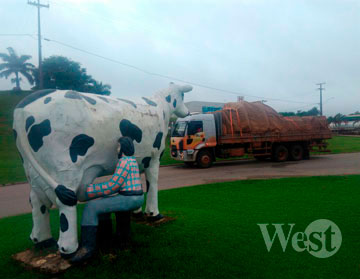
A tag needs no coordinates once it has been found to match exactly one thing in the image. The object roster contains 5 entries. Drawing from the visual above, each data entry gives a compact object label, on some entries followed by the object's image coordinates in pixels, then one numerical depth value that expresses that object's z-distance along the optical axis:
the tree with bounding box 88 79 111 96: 28.63
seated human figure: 3.54
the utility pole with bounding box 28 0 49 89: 18.88
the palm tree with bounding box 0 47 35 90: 37.53
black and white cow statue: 3.43
